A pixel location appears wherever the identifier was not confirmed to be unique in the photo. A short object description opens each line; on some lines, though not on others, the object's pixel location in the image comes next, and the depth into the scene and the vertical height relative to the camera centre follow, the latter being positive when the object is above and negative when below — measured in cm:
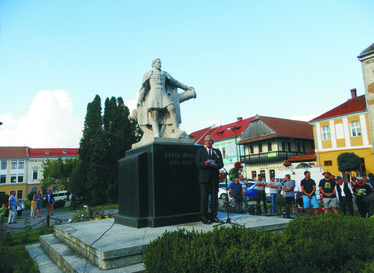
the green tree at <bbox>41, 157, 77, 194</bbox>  4647 +137
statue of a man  698 +175
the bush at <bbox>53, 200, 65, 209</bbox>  3292 -264
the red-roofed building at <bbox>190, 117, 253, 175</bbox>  5241 +640
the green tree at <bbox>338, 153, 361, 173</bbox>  3033 +67
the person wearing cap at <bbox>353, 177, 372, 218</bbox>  1058 -103
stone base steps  383 -102
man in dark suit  584 -1
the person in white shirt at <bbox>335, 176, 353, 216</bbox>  1055 -106
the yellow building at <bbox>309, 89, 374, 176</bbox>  3297 +421
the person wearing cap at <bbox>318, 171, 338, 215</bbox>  996 -74
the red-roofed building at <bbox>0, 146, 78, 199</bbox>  6819 +337
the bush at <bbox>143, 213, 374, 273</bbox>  269 -83
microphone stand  561 -94
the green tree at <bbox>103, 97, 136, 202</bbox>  3103 +416
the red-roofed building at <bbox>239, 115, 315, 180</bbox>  4441 +460
